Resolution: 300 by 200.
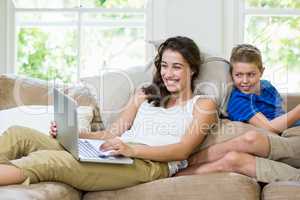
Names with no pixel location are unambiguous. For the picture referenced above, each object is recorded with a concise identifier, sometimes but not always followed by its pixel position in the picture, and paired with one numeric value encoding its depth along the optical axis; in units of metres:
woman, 2.09
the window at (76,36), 3.54
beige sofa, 2.06
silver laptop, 2.08
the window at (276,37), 3.43
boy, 2.28
